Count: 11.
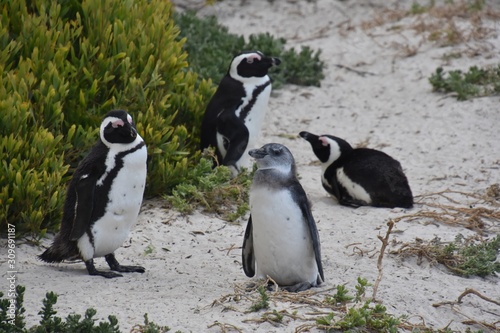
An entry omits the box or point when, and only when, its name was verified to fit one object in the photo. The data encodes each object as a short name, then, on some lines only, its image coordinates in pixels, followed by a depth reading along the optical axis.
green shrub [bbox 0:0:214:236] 11.61
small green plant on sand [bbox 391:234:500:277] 11.45
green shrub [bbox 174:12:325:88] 19.05
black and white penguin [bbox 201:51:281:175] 14.55
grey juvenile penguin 10.10
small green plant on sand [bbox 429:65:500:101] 18.11
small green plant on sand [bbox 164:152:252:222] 13.11
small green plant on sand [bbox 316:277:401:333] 8.82
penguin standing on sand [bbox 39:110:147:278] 10.30
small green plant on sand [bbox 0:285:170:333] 8.16
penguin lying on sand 13.83
